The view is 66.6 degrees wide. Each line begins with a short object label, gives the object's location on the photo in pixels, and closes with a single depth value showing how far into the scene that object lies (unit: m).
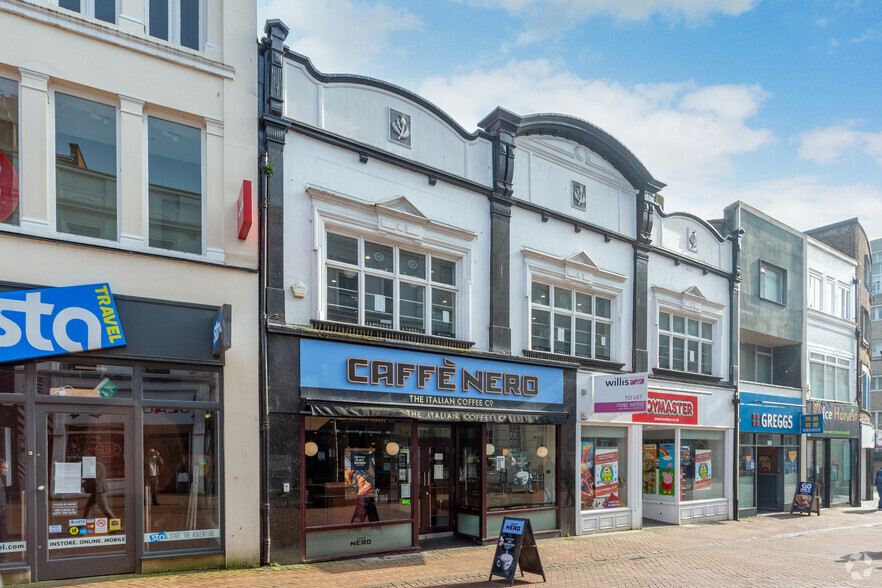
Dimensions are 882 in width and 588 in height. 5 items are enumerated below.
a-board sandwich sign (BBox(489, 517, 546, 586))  9.42
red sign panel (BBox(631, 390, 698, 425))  15.51
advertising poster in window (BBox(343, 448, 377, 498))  10.96
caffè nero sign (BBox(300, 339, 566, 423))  10.53
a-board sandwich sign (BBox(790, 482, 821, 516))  19.53
